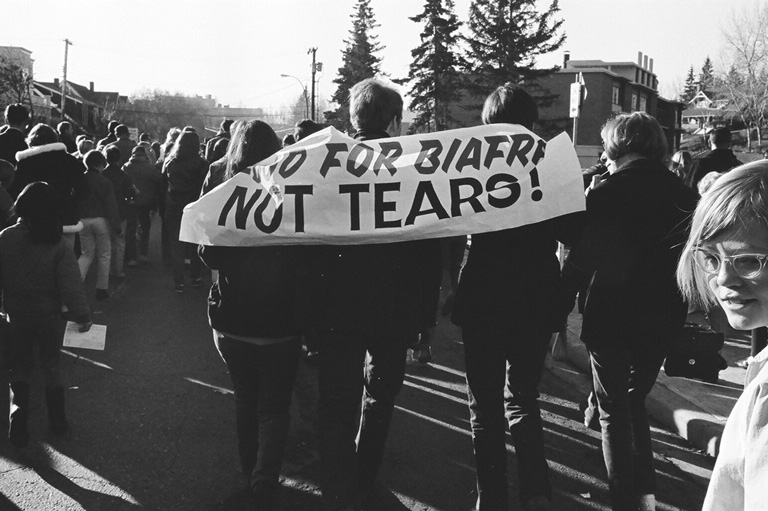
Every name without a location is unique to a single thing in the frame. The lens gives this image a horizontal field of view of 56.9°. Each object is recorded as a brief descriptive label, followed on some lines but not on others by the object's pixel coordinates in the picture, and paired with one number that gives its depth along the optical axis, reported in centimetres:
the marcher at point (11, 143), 763
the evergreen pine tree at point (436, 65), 4484
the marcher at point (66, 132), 960
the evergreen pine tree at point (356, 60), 5312
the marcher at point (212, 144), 867
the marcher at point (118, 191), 965
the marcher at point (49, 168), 682
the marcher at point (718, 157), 799
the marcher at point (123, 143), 1210
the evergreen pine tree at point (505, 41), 4478
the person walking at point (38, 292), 462
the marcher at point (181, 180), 877
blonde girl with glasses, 133
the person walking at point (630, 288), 365
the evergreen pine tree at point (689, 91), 13438
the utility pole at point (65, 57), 5678
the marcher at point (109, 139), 1243
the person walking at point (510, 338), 359
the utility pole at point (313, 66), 5054
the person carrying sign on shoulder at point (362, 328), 356
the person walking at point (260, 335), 371
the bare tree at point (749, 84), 4556
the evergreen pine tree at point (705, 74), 12419
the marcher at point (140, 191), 1061
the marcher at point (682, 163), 1041
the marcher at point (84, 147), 1023
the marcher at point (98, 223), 834
